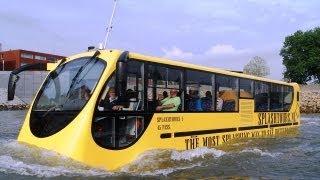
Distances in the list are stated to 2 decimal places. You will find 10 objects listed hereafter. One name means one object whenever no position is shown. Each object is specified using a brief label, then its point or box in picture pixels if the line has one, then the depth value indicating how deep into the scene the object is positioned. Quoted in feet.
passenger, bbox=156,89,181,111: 38.78
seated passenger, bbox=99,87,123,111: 33.37
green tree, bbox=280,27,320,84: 273.75
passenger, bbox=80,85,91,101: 33.23
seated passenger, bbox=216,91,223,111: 47.21
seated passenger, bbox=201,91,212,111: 44.62
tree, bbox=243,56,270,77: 315.64
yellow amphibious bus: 32.27
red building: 259.80
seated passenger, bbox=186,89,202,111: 42.19
